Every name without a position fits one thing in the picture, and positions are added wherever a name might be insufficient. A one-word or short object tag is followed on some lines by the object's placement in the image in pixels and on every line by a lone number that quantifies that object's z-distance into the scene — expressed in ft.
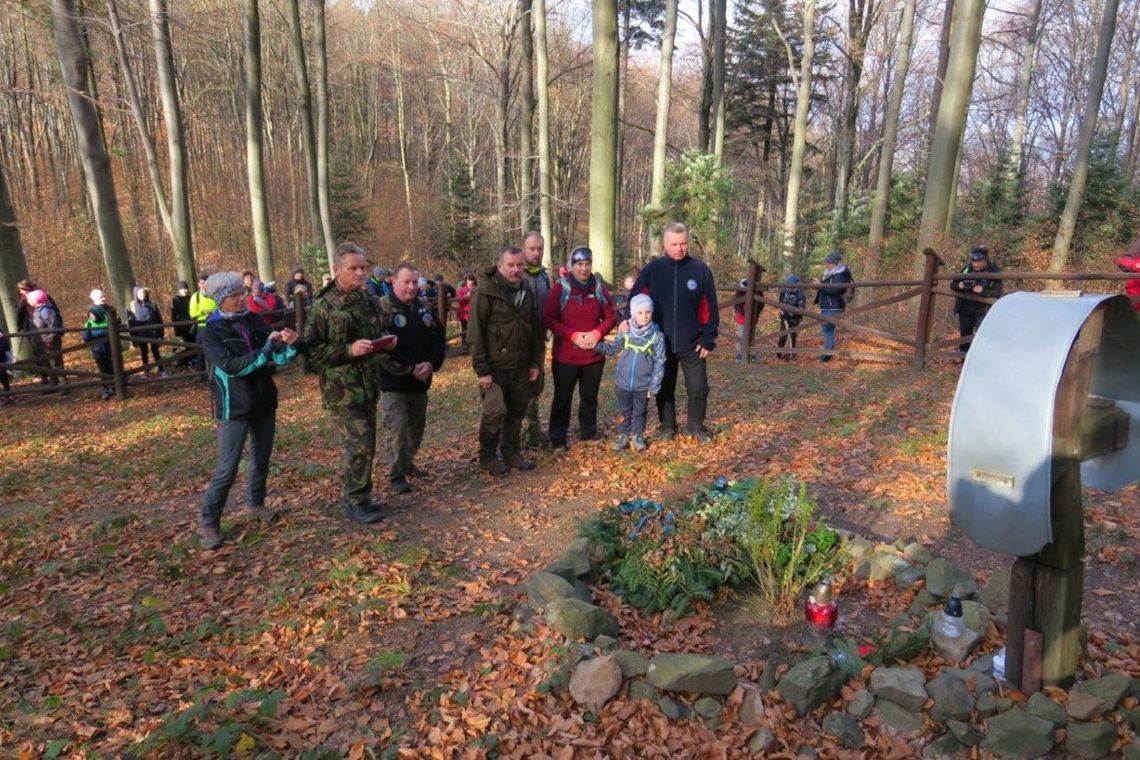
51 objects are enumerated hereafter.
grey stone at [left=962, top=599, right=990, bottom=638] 9.87
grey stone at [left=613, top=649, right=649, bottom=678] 9.35
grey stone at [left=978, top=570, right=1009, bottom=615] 10.43
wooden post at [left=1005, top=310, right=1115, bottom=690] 7.02
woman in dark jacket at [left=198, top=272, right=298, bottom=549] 13.65
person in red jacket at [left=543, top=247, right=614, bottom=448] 18.51
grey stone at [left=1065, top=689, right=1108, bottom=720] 7.87
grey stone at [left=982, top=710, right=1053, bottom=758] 7.67
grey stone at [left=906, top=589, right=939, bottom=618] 10.81
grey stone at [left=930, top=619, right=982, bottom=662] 9.46
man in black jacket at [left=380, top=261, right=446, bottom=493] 16.25
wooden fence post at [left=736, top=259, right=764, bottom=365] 36.11
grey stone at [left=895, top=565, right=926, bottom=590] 11.48
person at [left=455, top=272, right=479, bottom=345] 43.60
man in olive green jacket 17.01
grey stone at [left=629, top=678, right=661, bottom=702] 9.16
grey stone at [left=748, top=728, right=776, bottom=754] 8.32
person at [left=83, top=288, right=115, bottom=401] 33.17
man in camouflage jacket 14.40
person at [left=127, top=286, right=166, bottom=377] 36.83
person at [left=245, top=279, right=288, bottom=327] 38.55
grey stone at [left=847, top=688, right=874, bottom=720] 8.73
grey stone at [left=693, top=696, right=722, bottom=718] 8.84
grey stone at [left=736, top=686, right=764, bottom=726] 8.76
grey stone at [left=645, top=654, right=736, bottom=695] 9.00
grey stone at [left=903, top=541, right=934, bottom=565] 12.14
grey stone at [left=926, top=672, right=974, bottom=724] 8.30
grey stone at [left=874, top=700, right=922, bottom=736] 8.44
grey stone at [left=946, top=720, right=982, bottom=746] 8.00
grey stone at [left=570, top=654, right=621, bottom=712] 9.14
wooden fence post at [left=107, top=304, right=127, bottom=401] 32.24
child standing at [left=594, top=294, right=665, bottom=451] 18.51
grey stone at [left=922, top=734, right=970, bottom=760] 8.03
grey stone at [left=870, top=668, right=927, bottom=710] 8.59
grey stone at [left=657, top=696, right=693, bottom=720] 8.89
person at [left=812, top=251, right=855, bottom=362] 34.88
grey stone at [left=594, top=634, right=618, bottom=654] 10.10
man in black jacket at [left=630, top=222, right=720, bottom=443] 18.54
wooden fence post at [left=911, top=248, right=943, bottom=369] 30.27
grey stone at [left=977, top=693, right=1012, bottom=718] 8.21
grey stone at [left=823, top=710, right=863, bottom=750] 8.43
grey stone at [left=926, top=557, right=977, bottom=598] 10.94
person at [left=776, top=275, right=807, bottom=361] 37.29
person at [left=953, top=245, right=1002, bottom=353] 30.19
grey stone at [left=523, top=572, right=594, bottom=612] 11.31
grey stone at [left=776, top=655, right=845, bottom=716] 8.82
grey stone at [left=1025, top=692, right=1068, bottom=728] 7.84
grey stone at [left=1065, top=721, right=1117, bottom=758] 7.57
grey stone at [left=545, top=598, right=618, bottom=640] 10.48
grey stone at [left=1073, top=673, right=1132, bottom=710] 7.96
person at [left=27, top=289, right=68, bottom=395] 34.19
